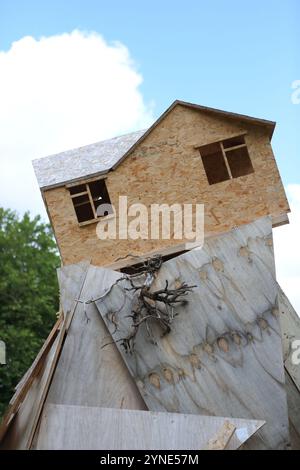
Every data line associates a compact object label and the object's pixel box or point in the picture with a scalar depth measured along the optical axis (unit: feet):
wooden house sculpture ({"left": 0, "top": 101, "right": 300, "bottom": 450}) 38.01
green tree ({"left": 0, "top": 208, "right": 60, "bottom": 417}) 99.35
